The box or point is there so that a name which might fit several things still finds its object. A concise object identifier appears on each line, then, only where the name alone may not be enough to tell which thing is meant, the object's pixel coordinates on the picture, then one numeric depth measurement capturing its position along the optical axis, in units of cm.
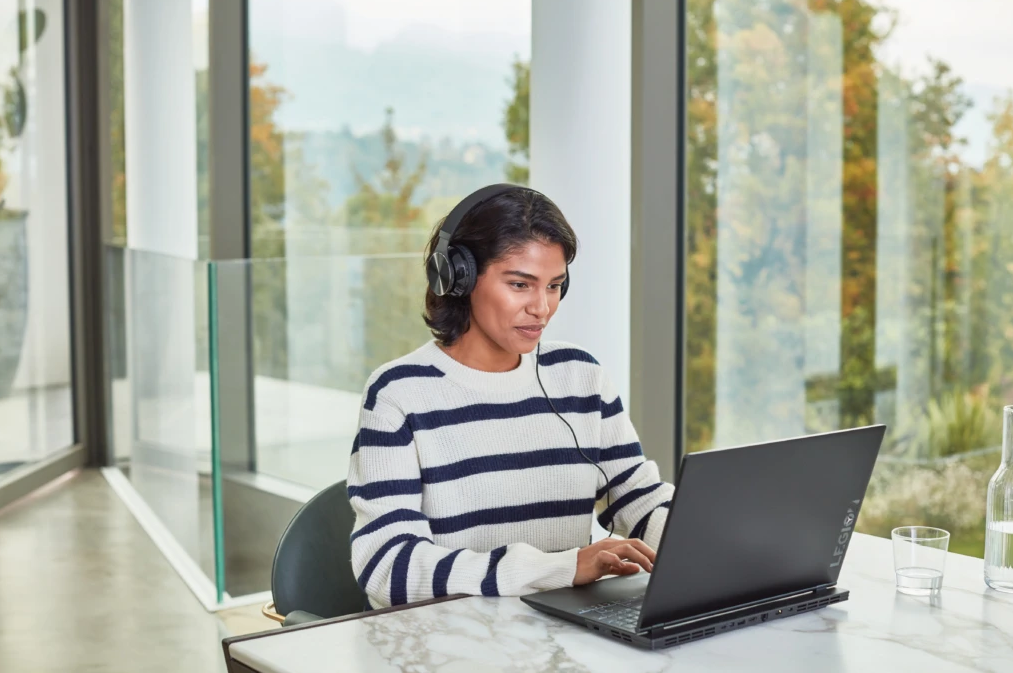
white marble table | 123
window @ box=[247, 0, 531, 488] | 393
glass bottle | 156
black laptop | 127
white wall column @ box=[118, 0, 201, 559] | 423
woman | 168
